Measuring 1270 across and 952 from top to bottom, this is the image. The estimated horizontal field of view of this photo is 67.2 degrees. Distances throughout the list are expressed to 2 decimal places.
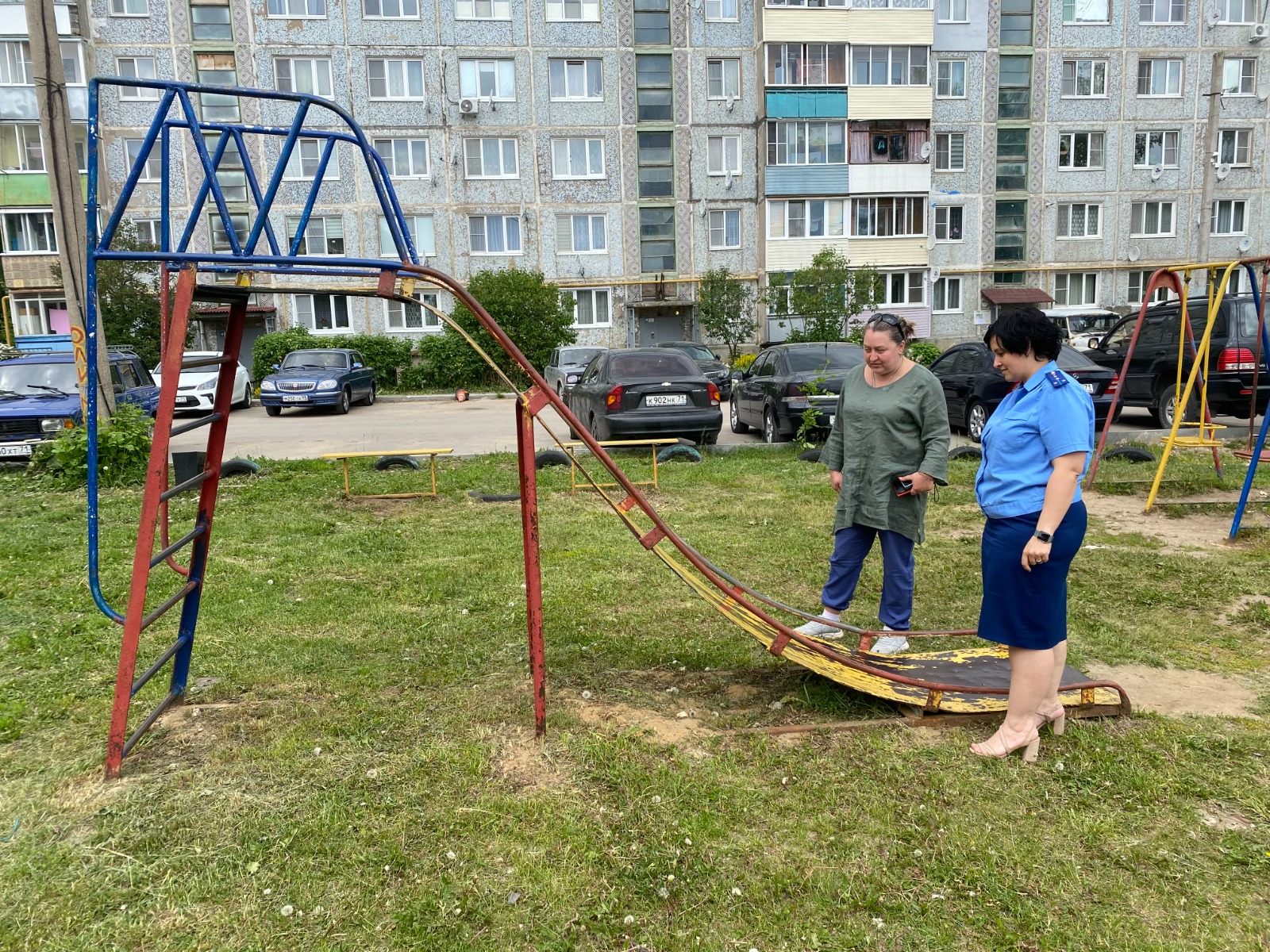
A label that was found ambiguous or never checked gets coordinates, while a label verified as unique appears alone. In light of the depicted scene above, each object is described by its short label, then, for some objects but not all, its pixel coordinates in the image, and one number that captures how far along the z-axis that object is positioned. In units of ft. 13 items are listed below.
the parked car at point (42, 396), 40.34
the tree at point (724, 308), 116.98
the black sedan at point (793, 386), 42.01
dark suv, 42.32
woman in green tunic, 15.69
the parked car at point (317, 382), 71.20
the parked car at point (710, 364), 78.48
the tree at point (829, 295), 107.04
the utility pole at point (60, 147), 33.27
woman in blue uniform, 11.57
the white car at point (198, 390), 71.56
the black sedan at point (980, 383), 43.98
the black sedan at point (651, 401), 40.98
